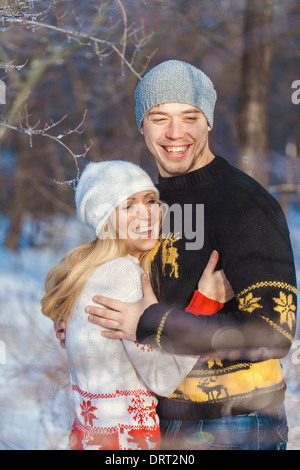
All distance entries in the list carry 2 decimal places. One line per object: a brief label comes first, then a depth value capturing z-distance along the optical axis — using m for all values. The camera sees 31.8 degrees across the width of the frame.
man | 2.07
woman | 2.29
